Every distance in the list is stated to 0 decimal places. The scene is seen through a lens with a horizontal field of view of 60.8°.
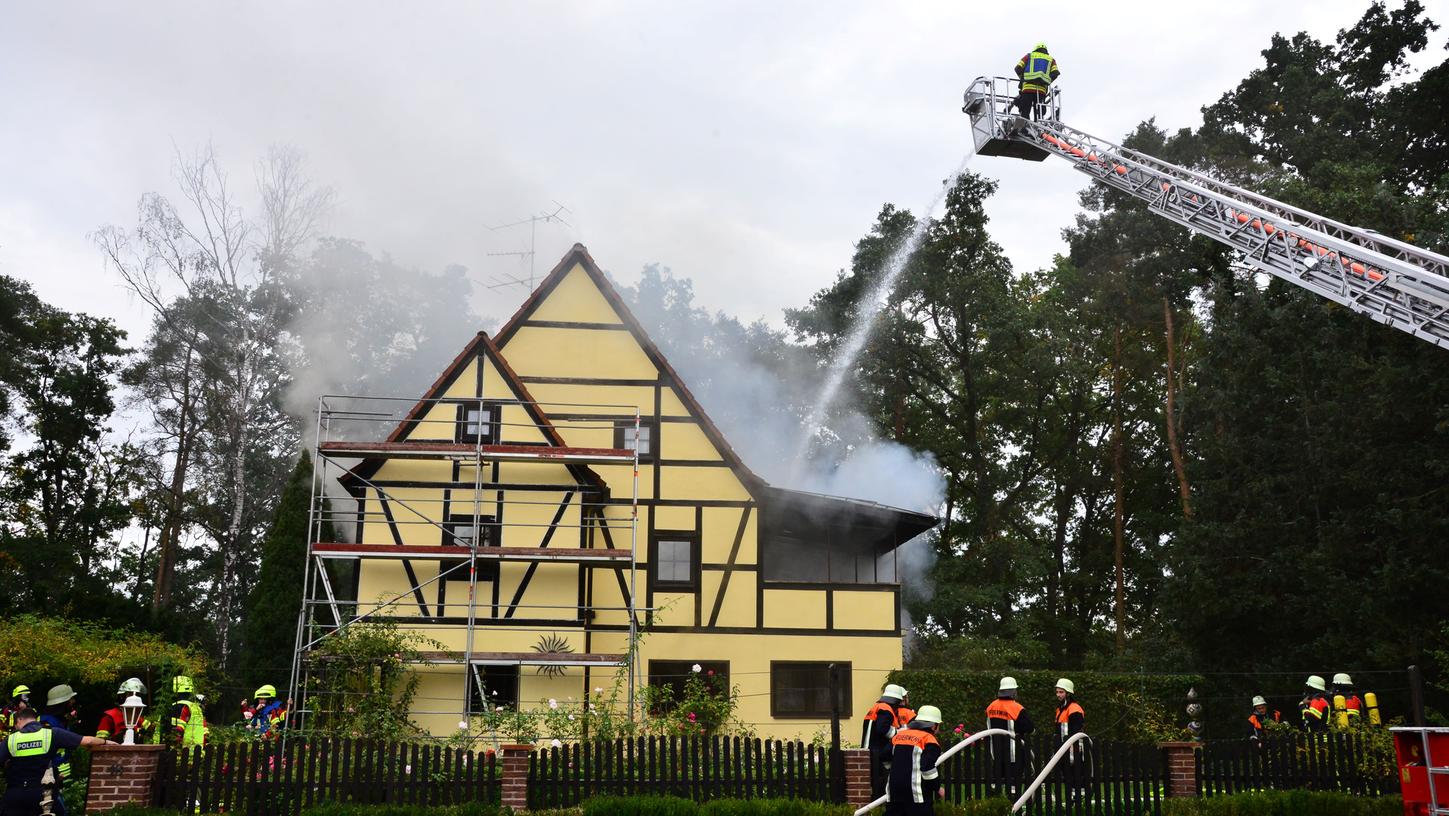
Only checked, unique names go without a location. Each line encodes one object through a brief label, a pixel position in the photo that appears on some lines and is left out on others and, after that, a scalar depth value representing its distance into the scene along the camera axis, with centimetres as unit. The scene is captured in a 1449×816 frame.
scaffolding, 2217
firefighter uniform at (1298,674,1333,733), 1791
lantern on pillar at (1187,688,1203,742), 2383
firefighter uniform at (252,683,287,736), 1783
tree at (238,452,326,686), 2970
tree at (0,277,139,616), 3828
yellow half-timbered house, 2273
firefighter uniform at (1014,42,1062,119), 2386
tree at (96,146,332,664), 3519
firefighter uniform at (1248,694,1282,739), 1952
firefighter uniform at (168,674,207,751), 1521
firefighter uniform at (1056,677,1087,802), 1443
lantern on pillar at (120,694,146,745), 1567
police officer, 1204
